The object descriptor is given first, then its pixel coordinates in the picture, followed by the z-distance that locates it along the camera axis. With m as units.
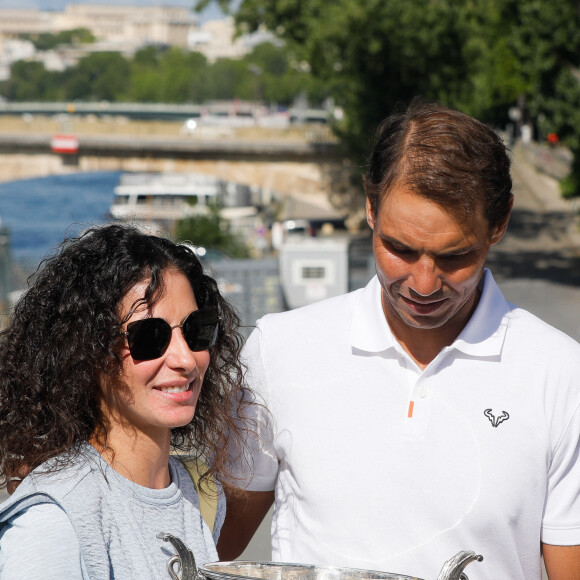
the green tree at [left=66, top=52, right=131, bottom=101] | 114.88
